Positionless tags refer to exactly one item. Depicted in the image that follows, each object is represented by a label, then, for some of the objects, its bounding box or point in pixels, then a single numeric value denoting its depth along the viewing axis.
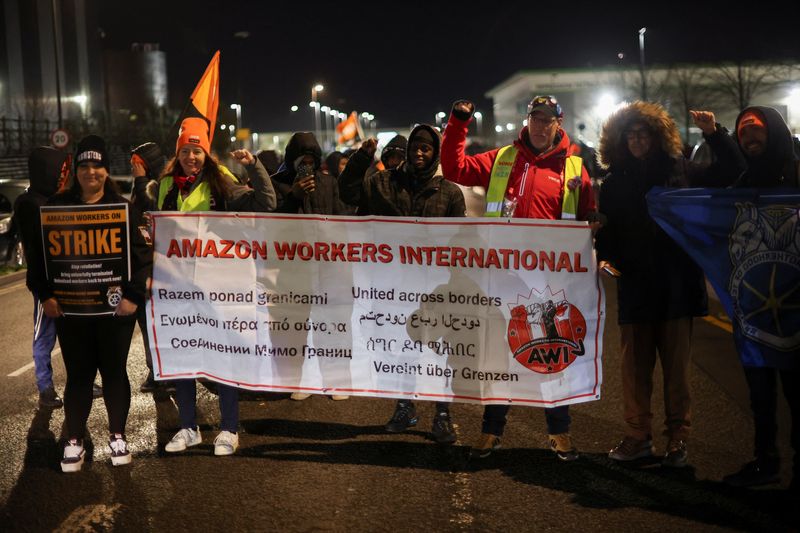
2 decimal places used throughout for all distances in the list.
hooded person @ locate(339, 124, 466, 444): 5.98
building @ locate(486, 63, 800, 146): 58.19
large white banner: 5.60
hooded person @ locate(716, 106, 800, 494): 5.05
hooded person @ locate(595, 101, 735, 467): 5.48
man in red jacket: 5.63
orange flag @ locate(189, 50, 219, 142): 6.28
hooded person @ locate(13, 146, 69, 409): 6.92
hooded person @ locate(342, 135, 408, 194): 7.27
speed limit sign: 22.52
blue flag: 5.04
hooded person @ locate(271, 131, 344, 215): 7.36
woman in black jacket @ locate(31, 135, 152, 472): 5.53
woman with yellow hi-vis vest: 5.91
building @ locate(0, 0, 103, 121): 51.84
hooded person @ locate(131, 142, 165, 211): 7.51
